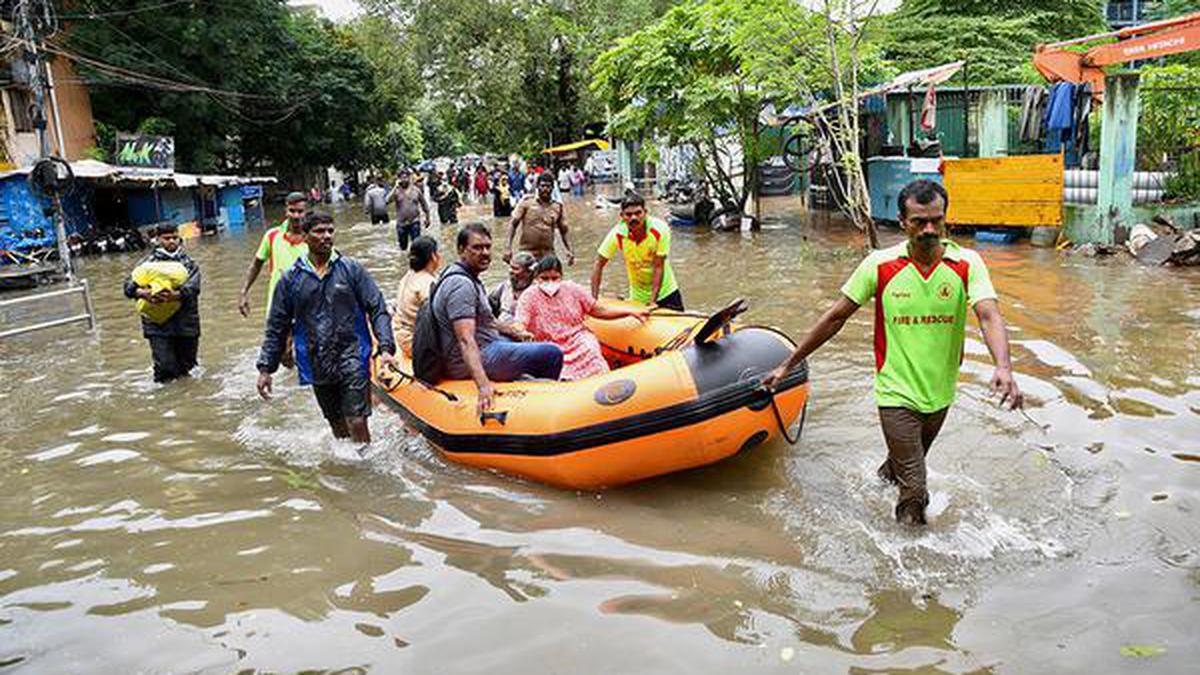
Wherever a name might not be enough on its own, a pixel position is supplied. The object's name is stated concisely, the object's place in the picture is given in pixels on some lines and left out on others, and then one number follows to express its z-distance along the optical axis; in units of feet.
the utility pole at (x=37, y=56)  42.57
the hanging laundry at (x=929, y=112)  48.34
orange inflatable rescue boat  15.38
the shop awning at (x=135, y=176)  69.48
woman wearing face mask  19.25
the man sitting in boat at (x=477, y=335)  16.81
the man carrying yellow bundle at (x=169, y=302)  24.47
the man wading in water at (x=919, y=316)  12.28
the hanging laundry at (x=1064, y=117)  43.76
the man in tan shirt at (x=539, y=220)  28.91
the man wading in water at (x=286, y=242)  24.08
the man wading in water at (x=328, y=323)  17.58
